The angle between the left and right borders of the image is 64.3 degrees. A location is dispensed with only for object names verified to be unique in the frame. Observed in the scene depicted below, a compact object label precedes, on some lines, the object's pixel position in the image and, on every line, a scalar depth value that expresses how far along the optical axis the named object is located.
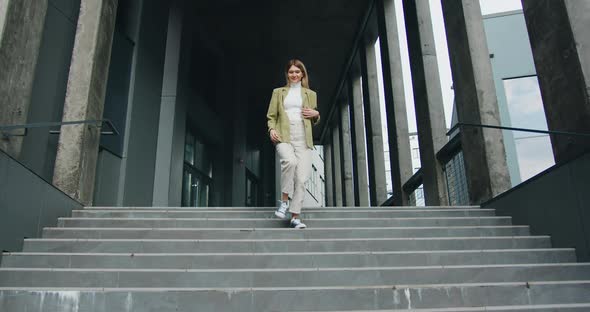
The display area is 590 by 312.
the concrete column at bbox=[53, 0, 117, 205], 6.34
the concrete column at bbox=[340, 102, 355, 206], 20.98
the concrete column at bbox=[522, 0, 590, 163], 4.53
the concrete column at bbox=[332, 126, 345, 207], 24.13
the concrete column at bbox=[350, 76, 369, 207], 17.67
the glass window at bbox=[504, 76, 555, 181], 14.76
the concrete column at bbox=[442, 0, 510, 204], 6.77
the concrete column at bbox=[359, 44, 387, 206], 14.76
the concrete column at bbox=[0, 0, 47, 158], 5.02
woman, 4.98
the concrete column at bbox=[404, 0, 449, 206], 9.56
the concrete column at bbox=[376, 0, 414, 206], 11.88
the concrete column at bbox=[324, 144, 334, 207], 26.10
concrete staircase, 3.21
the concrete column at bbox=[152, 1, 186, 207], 10.95
